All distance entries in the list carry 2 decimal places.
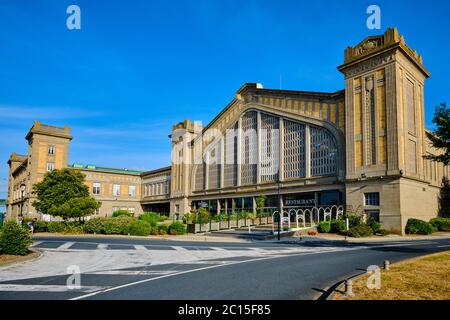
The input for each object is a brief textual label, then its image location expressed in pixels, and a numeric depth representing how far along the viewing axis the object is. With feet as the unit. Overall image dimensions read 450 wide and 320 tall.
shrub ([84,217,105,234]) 126.82
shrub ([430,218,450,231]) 124.47
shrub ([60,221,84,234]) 128.16
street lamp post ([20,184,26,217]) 249.65
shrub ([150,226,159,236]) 127.85
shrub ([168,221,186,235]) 129.07
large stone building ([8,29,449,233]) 119.03
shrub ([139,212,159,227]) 134.85
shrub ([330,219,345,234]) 114.15
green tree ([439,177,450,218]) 144.97
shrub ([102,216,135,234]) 125.49
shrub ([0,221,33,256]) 54.03
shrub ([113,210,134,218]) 211.61
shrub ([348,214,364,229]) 115.38
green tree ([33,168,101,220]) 156.04
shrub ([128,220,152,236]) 122.31
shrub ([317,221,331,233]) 117.60
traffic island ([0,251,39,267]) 48.28
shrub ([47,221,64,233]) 132.16
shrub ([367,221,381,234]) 112.37
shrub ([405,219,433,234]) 113.29
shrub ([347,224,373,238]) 108.06
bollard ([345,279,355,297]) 27.48
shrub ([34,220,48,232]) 132.98
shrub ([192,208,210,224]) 146.28
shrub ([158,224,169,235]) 130.00
